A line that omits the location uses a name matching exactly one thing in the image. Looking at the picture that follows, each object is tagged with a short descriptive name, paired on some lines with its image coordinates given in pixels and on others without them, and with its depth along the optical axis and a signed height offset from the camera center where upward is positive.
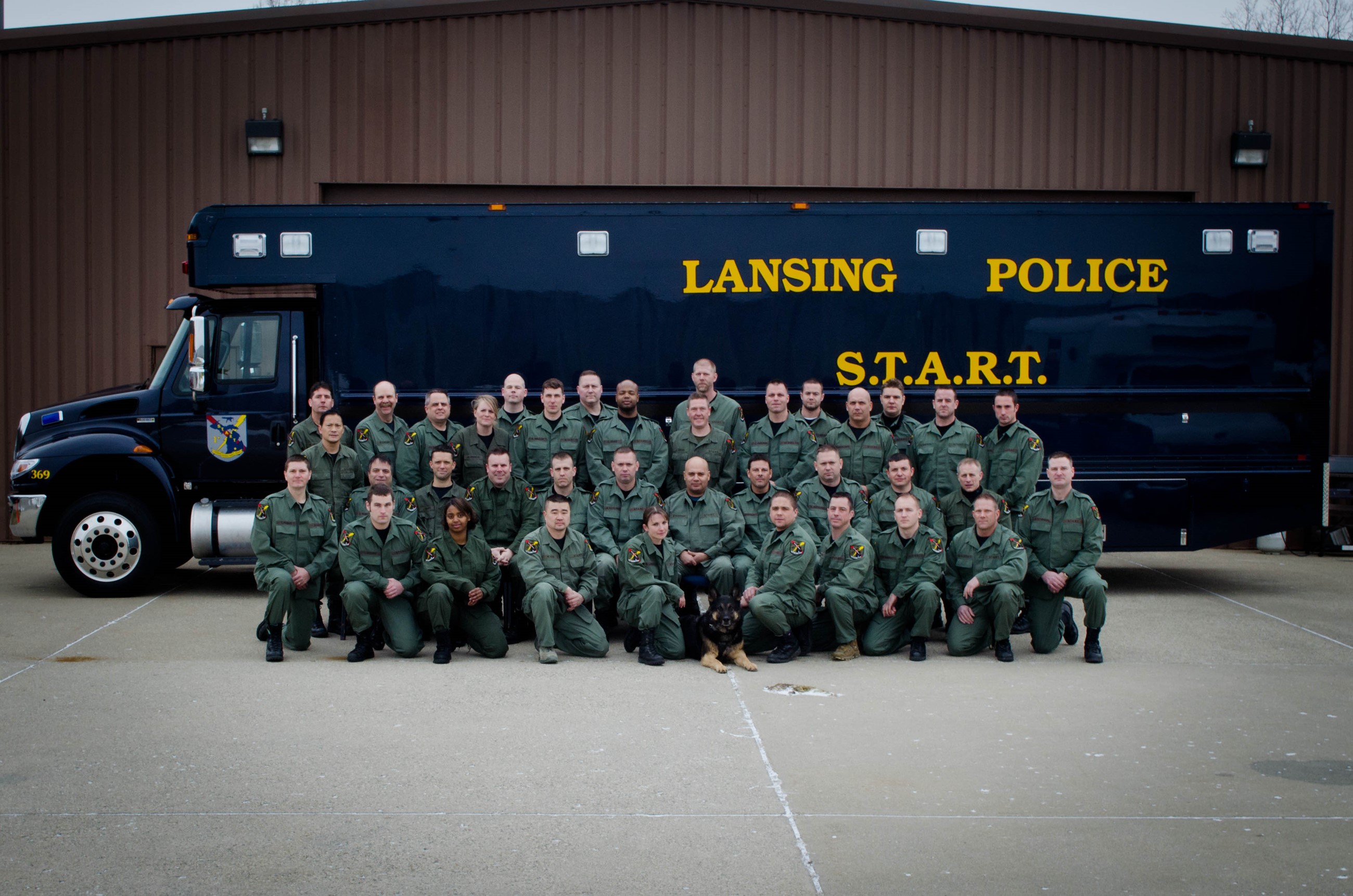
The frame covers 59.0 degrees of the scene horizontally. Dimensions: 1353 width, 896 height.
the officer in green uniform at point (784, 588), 7.00 -0.98
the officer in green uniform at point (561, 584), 6.98 -0.96
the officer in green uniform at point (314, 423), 8.26 -0.02
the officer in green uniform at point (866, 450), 8.40 -0.19
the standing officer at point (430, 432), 8.22 -0.08
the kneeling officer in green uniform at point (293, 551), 7.01 -0.79
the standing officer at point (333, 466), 8.05 -0.31
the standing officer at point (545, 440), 8.30 -0.13
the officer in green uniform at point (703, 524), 7.53 -0.65
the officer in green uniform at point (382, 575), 6.98 -0.91
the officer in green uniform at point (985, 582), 7.05 -0.95
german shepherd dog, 6.93 -1.23
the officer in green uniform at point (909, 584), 7.16 -0.97
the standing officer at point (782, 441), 8.32 -0.13
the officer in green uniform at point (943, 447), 8.30 -0.17
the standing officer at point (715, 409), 8.46 +0.10
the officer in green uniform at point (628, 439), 8.38 -0.12
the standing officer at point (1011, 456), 8.22 -0.23
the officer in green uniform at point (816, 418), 8.42 +0.04
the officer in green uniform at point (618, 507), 7.59 -0.55
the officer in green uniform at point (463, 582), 6.98 -0.95
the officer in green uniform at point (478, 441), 8.15 -0.13
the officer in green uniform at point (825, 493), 7.68 -0.46
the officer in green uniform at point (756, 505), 7.75 -0.55
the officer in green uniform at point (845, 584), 7.16 -0.97
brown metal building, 12.27 +3.19
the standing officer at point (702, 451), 8.20 -0.20
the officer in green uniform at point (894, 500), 7.61 -0.51
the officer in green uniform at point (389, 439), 8.20 -0.13
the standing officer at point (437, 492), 7.57 -0.46
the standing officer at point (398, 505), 7.71 -0.55
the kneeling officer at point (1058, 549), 7.23 -0.78
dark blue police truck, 9.09 +0.69
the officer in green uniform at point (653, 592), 7.01 -1.01
